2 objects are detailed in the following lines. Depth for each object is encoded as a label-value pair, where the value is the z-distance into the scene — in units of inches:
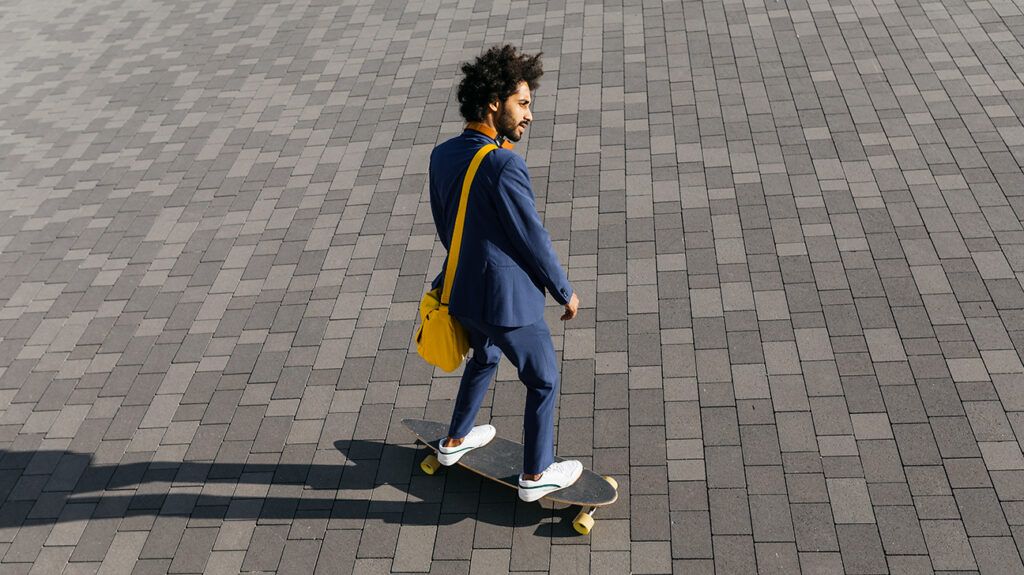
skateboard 175.2
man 152.6
